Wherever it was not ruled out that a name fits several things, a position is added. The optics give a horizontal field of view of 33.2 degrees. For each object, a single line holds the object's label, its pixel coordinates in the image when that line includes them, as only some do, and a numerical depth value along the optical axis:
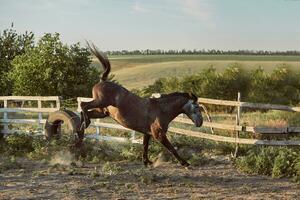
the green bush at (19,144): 13.27
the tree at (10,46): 41.44
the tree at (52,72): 34.12
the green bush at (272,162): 9.64
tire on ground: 12.28
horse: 9.98
